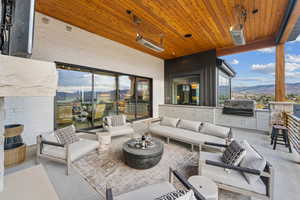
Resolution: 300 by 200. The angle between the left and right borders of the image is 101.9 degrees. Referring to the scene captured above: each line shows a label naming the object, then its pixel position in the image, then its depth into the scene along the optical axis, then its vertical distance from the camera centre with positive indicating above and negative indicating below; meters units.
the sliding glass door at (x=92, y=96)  3.76 +0.17
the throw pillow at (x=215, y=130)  2.99 -0.74
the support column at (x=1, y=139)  0.67 -0.24
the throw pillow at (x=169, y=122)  3.93 -0.67
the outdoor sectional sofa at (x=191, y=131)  2.92 -0.83
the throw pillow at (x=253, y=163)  1.50 -0.78
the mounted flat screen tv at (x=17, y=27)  0.64 +0.39
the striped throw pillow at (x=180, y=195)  0.83 -0.65
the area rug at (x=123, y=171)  1.87 -1.28
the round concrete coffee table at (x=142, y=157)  2.20 -1.02
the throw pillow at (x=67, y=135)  2.55 -0.76
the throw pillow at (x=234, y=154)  1.68 -0.76
